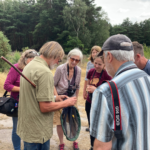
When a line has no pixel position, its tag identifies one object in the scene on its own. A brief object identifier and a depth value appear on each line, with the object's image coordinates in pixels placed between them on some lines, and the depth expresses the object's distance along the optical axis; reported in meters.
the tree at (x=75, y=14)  33.31
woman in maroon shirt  2.70
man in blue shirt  2.17
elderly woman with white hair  2.83
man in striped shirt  0.89
